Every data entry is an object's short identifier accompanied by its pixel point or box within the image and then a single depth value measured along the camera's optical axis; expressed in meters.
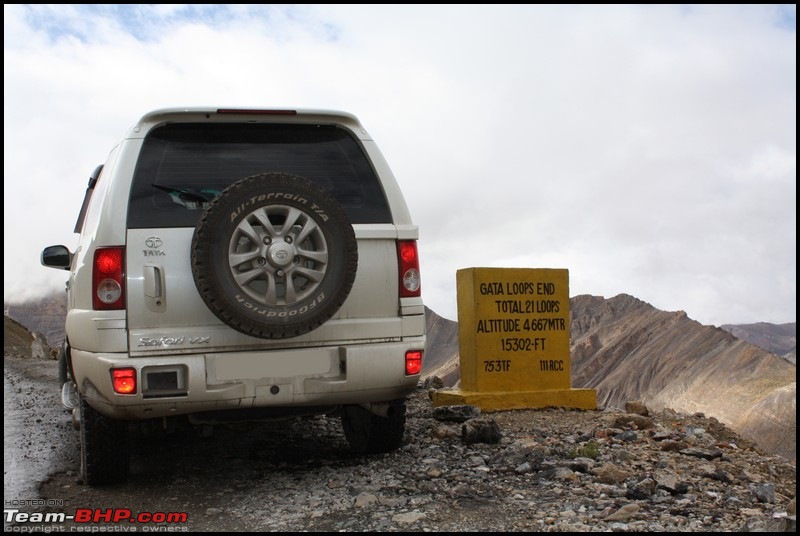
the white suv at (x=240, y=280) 3.88
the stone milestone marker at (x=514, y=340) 7.36
